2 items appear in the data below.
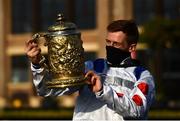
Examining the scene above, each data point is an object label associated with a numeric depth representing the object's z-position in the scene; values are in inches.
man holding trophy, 278.4
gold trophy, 278.5
